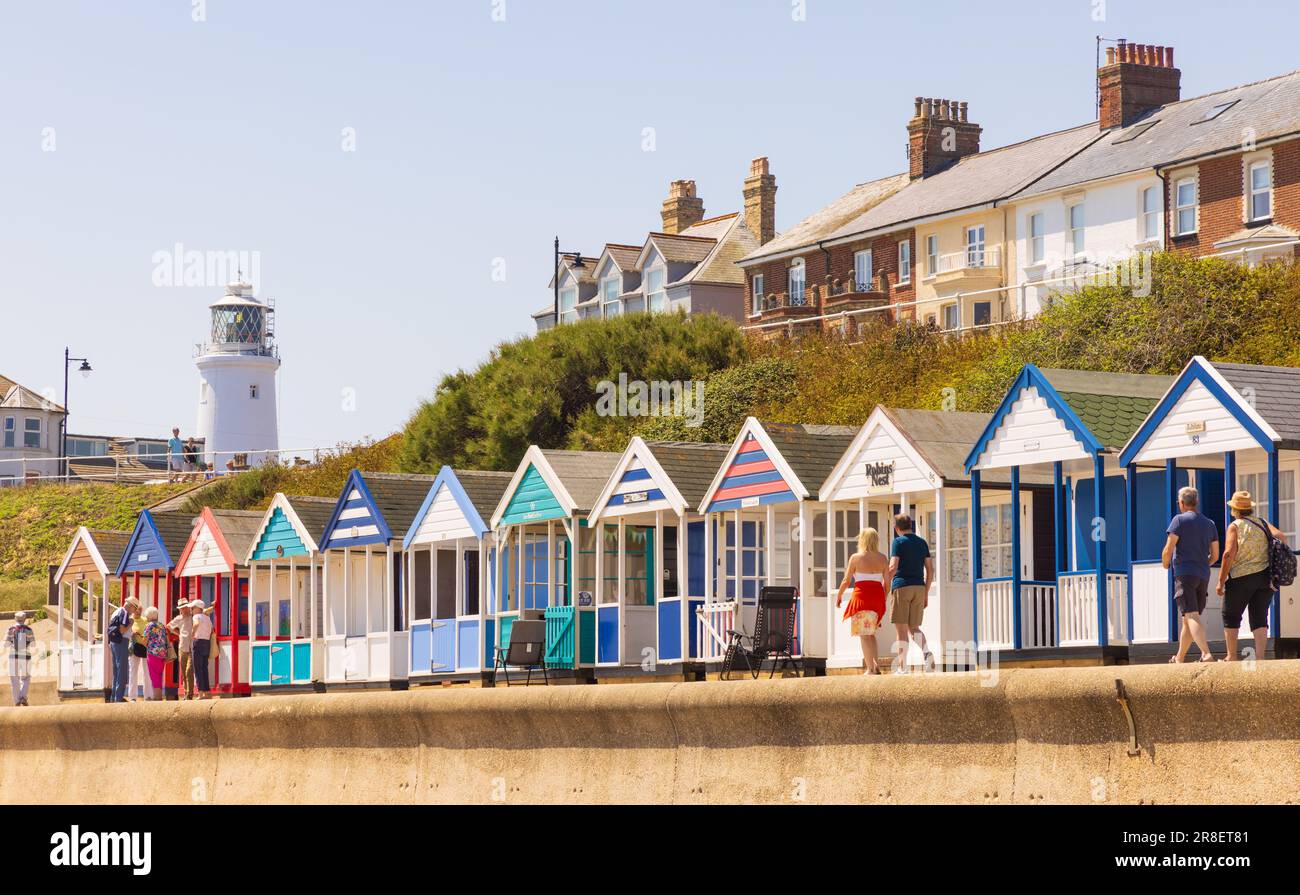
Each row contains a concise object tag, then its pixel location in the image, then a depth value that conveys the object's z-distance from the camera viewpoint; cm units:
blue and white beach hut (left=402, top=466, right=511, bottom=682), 2817
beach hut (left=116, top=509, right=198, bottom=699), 3534
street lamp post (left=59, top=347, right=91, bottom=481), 8925
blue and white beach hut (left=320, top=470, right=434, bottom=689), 2997
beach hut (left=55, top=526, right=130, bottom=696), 3697
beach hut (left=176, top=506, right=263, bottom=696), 3322
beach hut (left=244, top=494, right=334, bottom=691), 3142
